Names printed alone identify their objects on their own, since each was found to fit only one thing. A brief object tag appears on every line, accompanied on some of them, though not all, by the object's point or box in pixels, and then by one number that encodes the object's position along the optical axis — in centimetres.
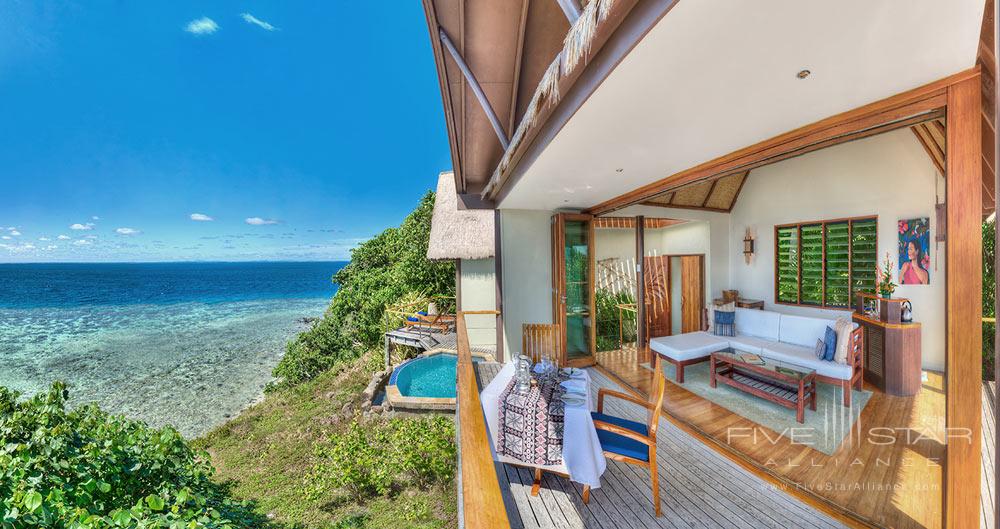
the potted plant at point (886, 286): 434
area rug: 339
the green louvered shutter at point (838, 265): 560
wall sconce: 693
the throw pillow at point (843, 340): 408
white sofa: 409
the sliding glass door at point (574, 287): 548
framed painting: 461
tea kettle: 418
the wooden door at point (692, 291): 749
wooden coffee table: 379
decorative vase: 274
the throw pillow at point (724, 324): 562
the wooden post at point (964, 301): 164
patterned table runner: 254
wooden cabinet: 410
